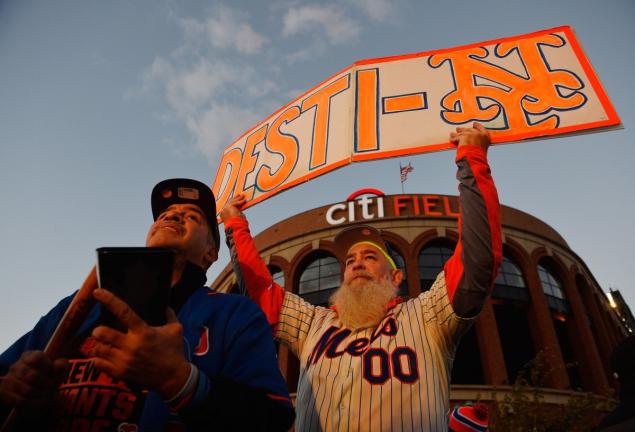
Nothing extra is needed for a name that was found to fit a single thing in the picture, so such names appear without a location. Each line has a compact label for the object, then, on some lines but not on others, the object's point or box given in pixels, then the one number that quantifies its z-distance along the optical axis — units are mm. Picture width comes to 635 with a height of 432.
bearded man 2467
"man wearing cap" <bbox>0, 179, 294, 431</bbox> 1074
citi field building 17781
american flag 23328
